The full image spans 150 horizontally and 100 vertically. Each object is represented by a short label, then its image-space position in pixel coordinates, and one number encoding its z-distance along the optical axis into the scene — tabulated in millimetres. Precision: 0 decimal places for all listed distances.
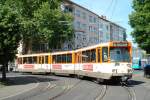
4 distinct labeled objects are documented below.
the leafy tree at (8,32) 15251
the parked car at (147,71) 19039
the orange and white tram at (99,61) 13549
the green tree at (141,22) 18506
